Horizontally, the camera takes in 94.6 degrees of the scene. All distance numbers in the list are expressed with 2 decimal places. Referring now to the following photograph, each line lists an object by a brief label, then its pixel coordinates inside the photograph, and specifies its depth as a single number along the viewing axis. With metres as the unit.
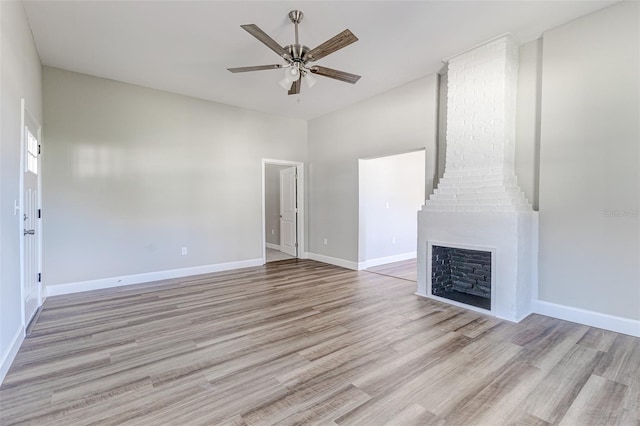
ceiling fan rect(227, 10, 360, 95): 2.52
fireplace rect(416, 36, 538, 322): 3.26
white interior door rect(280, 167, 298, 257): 7.00
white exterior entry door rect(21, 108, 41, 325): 2.98
